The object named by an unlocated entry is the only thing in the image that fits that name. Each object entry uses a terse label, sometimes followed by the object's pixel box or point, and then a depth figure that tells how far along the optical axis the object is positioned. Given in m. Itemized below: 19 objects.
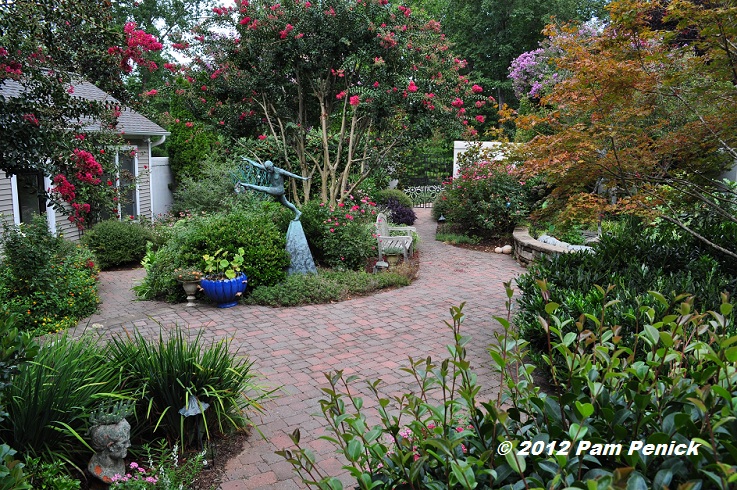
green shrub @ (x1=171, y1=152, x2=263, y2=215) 12.03
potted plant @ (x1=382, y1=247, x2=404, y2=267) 9.60
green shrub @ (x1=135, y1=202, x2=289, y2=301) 7.91
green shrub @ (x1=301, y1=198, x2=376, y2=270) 9.23
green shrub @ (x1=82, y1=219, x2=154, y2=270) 10.27
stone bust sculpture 3.22
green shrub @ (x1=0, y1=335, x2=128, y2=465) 3.22
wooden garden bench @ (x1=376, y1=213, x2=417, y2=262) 9.80
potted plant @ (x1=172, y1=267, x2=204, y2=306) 7.52
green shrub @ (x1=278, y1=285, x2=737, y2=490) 1.53
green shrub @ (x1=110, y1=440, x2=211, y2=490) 3.15
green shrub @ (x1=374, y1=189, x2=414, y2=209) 15.48
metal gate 20.12
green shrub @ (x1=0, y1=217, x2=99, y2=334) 6.49
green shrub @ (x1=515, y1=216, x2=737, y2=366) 4.45
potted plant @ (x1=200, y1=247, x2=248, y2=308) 7.42
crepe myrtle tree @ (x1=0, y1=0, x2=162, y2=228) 4.16
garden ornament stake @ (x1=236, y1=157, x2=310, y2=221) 8.34
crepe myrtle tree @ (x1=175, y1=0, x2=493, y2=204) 9.95
